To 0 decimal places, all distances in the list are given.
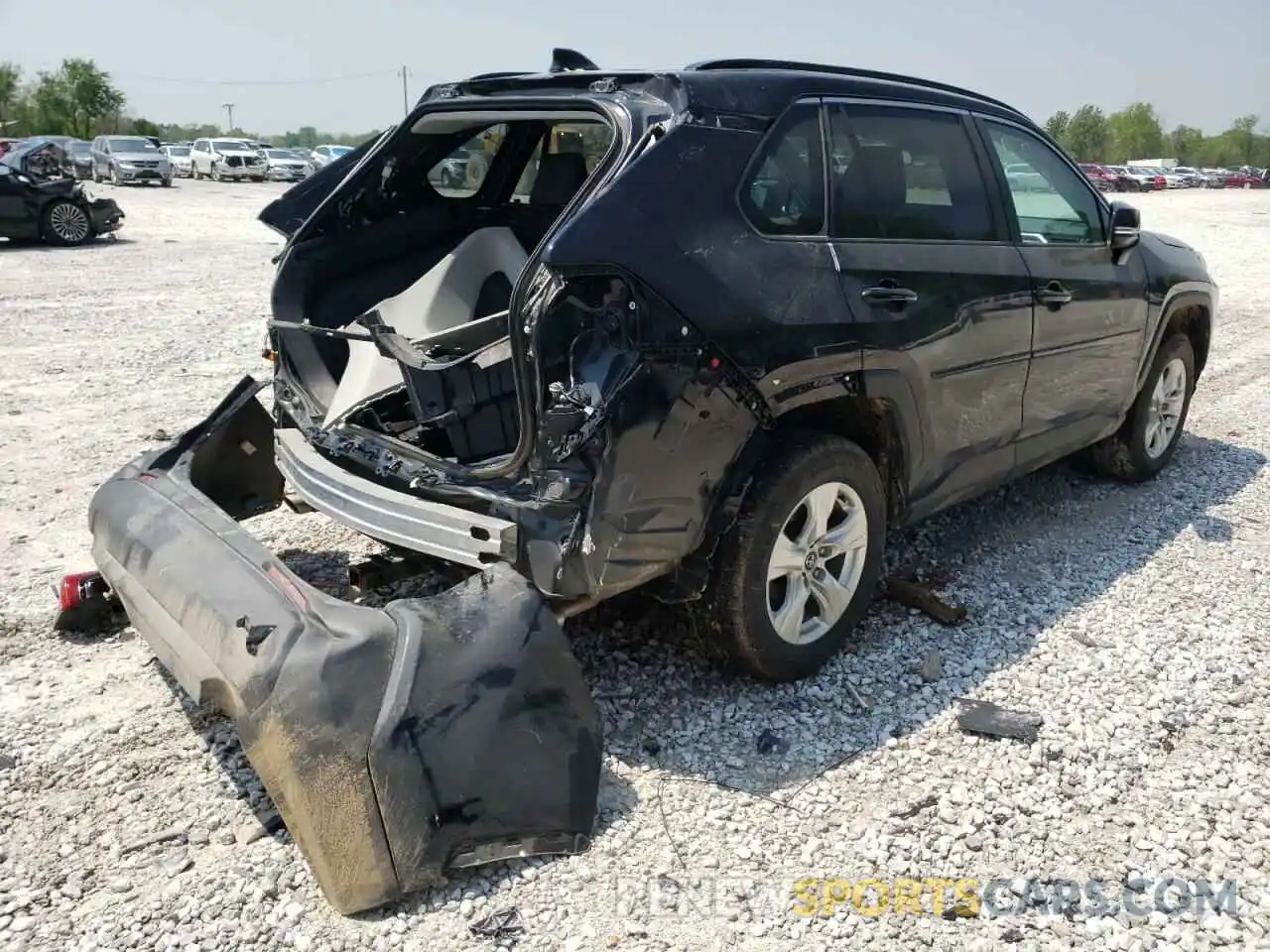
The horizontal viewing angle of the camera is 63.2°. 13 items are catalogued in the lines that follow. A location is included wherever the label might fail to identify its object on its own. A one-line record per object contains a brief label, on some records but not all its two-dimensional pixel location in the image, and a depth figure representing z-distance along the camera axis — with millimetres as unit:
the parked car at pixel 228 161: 40062
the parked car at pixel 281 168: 40969
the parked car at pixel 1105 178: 48500
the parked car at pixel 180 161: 43134
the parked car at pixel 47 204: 16453
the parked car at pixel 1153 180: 53353
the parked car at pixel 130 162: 33959
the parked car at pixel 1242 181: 61969
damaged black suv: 2607
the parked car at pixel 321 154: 42250
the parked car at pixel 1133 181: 51531
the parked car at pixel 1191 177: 58938
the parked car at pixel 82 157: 35625
